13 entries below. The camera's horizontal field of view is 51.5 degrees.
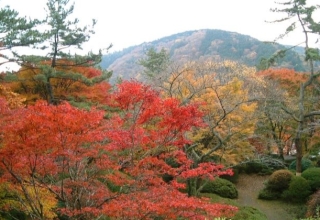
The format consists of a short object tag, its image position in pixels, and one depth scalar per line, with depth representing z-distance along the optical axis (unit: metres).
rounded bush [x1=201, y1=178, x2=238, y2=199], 18.67
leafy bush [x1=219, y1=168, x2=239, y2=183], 22.23
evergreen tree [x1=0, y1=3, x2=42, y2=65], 12.40
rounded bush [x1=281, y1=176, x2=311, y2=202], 17.83
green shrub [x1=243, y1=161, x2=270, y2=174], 24.26
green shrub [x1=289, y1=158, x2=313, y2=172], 21.71
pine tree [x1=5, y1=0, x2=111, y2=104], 15.46
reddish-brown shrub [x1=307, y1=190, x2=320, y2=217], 12.65
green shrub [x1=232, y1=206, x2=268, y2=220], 14.15
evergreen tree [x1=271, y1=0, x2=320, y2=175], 17.31
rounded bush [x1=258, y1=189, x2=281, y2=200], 18.66
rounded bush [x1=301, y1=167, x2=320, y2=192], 17.88
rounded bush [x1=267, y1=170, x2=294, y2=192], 18.69
